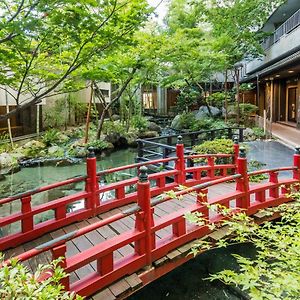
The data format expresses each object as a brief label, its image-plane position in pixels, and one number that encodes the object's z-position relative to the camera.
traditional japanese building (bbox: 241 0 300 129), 12.47
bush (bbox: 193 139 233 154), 7.42
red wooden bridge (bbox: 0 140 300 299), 3.07
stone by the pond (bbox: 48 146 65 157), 13.33
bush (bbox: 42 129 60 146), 15.12
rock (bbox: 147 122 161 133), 19.61
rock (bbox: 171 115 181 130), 18.57
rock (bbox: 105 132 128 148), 15.91
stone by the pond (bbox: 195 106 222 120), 18.73
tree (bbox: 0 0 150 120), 3.13
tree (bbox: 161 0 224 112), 11.16
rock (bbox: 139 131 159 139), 17.83
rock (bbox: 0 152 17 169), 11.13
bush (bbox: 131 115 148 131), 18.50
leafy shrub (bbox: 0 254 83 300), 1.49
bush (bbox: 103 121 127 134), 17.06
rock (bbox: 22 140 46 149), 13.68
